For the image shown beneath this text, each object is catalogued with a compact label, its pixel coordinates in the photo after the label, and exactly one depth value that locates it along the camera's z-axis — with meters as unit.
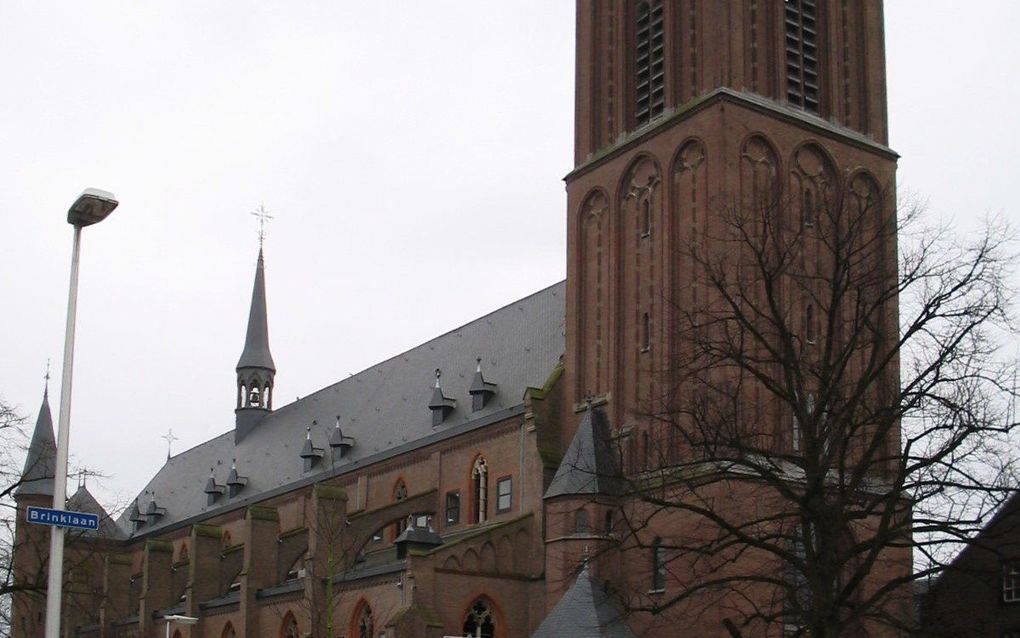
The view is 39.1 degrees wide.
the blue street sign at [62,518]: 22.59
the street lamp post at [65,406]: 23.23
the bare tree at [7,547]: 32.50
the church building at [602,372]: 44.00
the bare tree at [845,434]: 25.81
